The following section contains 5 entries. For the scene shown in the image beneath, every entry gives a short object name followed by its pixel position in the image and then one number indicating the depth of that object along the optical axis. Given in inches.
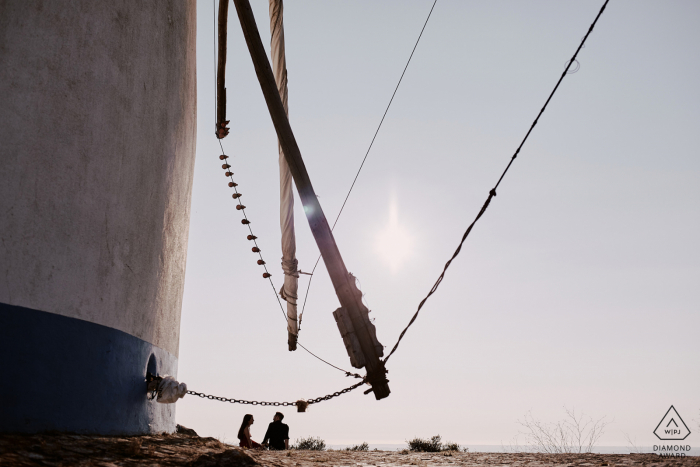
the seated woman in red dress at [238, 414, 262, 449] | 379.6
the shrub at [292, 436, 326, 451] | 572.1
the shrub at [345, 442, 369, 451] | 540.4
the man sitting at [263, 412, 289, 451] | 406.2
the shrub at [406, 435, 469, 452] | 515.3
